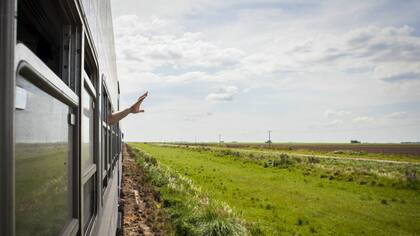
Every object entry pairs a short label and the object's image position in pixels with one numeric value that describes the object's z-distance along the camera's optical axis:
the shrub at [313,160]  34.56
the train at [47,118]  0.71
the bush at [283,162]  31.61
